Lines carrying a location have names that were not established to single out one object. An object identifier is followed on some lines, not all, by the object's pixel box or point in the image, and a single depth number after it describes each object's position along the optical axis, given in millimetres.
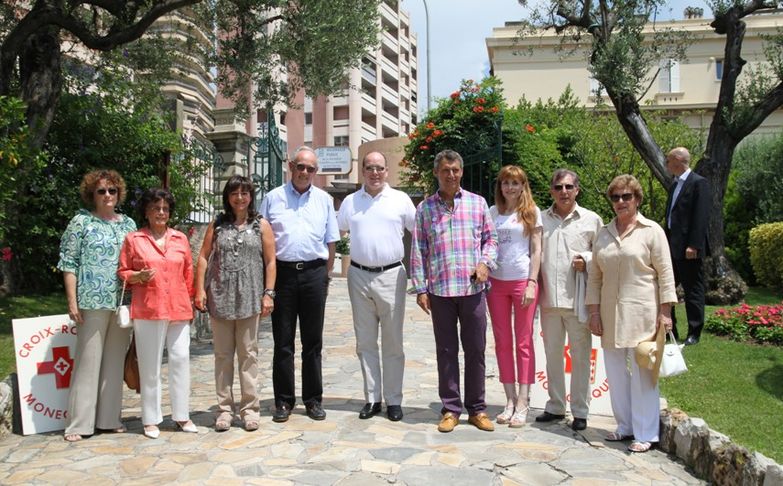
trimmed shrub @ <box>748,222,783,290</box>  14008
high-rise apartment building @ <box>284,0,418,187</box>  53250
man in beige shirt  5184
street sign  25922
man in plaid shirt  5191
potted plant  22353
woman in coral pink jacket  5090
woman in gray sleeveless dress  5207
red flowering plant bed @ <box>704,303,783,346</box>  8078
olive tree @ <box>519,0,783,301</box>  10875
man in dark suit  7621
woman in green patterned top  5047
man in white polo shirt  5445
